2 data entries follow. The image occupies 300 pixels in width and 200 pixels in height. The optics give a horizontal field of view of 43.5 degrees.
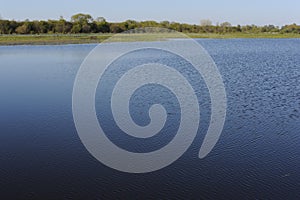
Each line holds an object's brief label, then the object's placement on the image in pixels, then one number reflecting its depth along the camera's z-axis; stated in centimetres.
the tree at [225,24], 13618
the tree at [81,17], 10694
